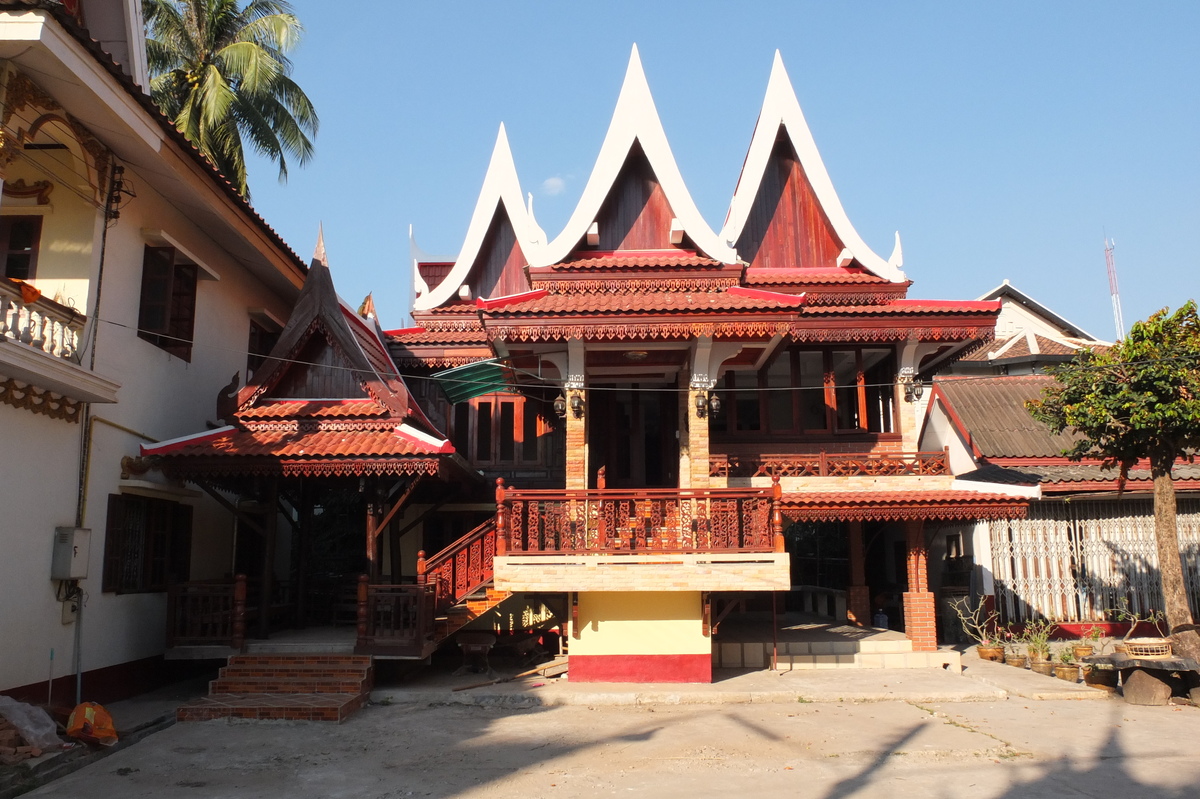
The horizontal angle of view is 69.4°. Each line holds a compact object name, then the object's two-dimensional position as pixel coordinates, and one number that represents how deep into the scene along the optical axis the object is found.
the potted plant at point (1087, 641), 11.82
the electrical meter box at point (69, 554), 8.92
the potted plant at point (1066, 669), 11.09
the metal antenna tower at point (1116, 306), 27.35
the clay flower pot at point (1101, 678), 10.65
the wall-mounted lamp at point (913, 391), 13.79
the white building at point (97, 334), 8.27
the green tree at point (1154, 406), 9.95
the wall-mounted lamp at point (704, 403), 11.66
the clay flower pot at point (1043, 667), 11.57
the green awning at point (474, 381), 13.06
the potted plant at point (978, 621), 12.91
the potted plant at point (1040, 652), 11.62
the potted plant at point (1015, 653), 12.12
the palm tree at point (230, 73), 19.27
